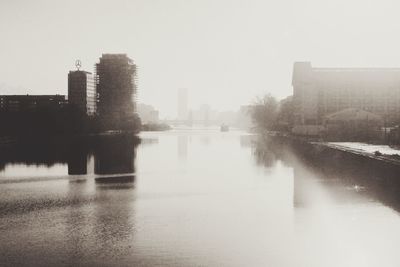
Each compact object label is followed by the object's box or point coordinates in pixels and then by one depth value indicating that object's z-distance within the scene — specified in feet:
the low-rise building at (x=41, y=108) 402.93
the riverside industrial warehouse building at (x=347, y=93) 518.37
